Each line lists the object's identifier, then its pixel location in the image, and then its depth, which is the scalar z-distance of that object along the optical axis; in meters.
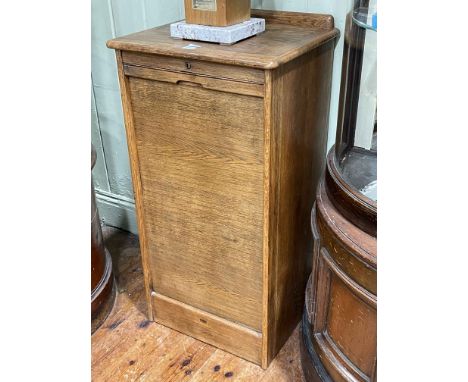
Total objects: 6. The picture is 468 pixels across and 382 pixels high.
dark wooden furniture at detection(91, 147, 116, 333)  1.96
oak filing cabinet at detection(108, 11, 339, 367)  1.41
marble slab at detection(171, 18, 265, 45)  1.42
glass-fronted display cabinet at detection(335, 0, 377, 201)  1.33
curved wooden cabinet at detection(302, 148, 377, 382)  1.24
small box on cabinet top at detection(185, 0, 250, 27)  1.41
